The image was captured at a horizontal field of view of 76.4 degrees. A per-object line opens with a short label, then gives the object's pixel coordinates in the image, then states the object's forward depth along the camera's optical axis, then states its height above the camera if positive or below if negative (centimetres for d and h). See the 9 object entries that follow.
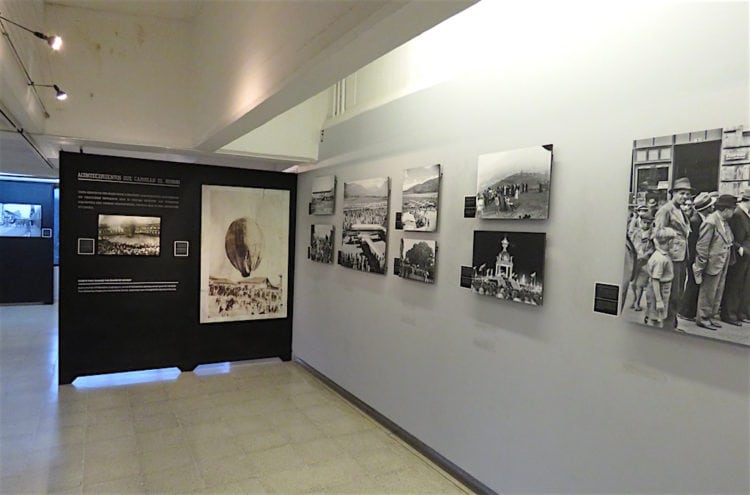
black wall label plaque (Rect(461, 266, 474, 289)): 329 -30
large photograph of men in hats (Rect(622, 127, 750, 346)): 190 +1
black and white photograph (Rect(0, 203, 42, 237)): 938 -10
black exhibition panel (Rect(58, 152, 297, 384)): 514 -66
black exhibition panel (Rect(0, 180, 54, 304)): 941 -69
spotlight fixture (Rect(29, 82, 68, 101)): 341 +87
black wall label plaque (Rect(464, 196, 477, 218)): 325 +18
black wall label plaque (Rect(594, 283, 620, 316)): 238 -30
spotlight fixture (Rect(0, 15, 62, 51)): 259 +96
